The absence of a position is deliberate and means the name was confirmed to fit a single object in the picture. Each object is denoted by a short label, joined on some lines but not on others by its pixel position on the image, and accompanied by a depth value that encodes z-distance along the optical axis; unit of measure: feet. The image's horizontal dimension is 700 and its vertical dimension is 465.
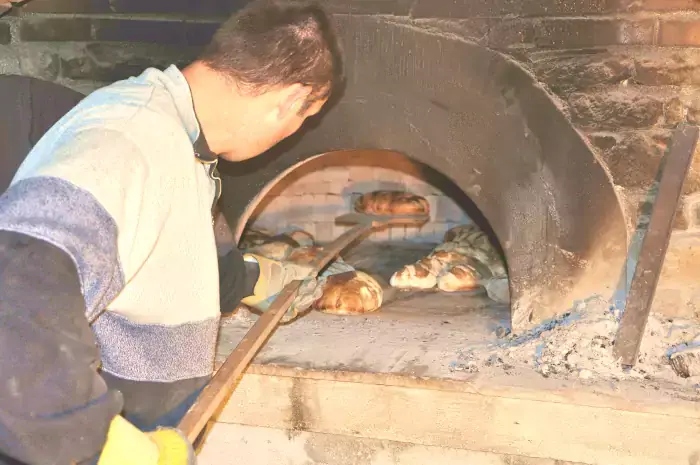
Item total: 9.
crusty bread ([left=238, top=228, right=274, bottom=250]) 10.96
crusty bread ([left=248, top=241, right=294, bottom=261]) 10.56
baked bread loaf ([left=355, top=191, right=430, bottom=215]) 11.41
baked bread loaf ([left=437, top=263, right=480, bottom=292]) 9.91
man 3.21
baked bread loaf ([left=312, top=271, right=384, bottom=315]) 8.91
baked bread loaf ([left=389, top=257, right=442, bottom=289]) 10.06
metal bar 6.58
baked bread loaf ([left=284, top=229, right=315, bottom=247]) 11.61
